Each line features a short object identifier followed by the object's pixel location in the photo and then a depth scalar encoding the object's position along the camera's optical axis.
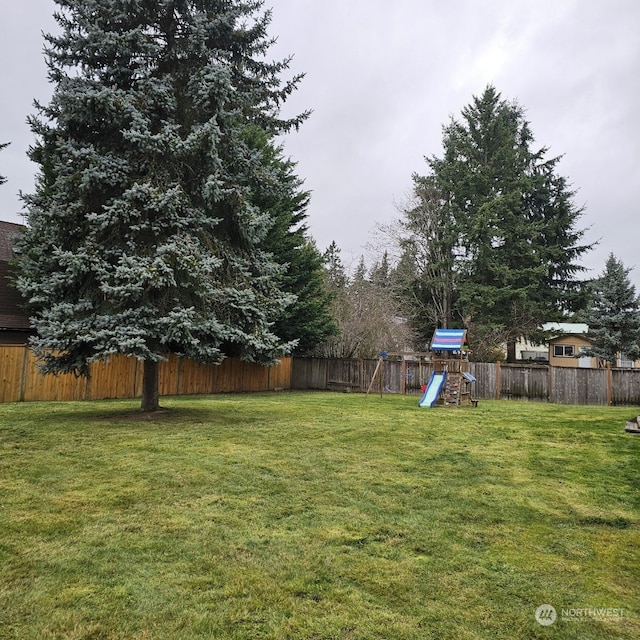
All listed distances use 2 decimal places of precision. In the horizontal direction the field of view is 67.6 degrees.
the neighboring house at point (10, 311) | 16.20
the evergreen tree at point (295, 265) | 19.28
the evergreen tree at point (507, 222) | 25.91
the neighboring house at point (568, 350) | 31.10
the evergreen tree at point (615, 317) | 24.05
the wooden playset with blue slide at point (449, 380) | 14.41
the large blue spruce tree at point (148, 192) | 8.78
